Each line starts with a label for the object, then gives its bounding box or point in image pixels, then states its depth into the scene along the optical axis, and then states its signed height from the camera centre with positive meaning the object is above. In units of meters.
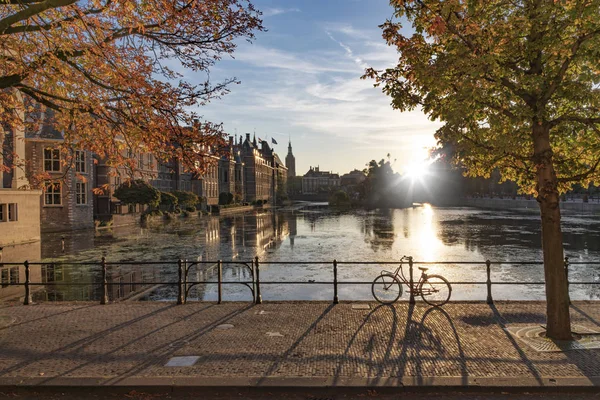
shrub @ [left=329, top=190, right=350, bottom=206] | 113.97 +0.53
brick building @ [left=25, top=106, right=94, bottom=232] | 38.84 +1.23
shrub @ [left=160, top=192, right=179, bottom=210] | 59.38 +0.86
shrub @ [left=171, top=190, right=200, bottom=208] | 63.91 +1.14
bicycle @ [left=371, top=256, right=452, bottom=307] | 10.91 -2.93
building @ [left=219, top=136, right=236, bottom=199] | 97.81 +6.26
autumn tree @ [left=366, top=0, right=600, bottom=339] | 7.82 +2.22
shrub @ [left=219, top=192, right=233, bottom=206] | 88.31 +1.18
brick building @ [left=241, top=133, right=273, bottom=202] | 115.38 +9.11
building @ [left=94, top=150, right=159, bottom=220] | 50.38 +0.56
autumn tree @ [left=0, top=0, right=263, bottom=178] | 8.88 +3.02
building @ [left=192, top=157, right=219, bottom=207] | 81.75 +3.11
